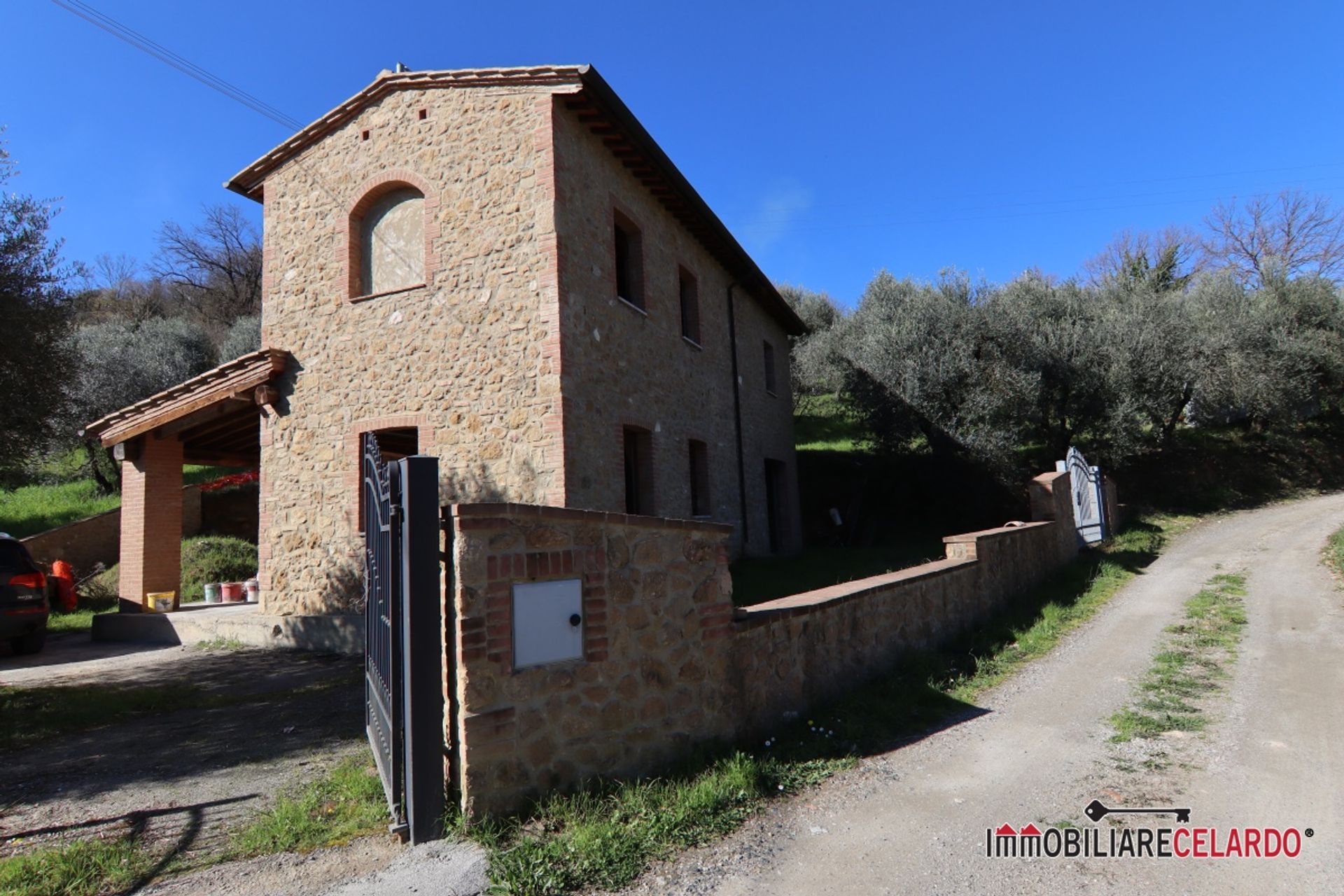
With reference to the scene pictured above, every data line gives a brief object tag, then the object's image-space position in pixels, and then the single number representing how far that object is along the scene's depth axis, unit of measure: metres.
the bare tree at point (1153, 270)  26.36
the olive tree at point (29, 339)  7.91
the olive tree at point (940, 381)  15.94
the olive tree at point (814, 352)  23.80
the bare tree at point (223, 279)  32.81
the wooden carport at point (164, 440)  9.88
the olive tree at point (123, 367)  20.28
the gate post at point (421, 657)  3.18
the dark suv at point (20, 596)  8.63
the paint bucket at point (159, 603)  10.40
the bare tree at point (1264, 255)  26.56
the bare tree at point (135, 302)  30.56
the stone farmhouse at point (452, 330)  8.42
